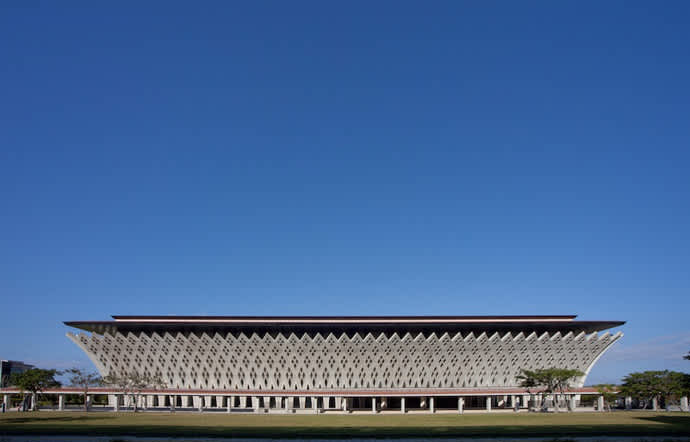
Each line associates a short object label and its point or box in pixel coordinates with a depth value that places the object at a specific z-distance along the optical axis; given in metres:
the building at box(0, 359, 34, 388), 105.56
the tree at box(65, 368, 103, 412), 83.19
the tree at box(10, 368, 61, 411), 80.94
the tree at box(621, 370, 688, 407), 81.56
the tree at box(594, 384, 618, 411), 82.12
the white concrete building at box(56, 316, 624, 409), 90.75
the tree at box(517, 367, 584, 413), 79.69
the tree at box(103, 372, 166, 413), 83.62
